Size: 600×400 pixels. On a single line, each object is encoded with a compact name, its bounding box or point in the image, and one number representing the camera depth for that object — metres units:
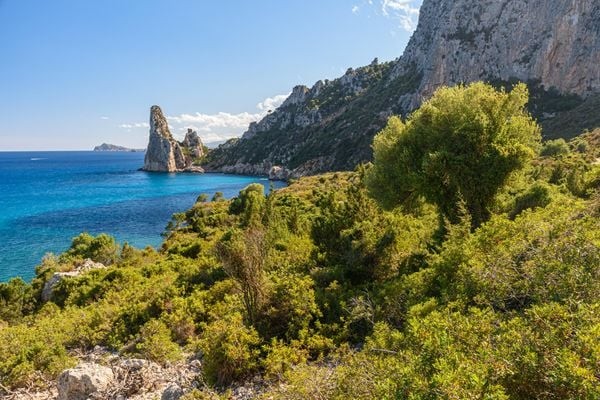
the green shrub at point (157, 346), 10.63
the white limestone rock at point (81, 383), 8.62
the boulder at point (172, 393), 8.09
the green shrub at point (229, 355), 9.38
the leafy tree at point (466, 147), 16.44
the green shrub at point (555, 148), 56.22
